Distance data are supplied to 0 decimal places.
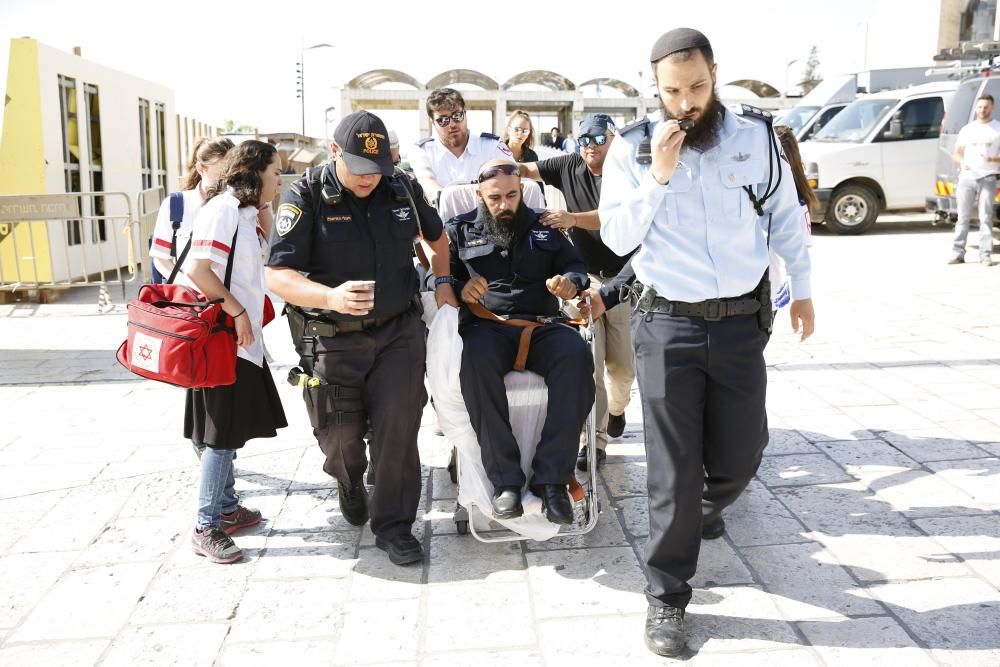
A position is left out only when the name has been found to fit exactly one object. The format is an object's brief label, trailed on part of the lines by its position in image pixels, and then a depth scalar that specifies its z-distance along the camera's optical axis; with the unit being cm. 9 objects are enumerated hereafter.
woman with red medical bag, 363
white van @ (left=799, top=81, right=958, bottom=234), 1396
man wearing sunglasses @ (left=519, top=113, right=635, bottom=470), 473
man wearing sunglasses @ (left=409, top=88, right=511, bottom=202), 537
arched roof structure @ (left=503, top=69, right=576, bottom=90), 2981
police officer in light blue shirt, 299
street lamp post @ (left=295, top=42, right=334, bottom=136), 3536
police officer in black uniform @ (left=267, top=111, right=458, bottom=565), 357
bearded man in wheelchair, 369
